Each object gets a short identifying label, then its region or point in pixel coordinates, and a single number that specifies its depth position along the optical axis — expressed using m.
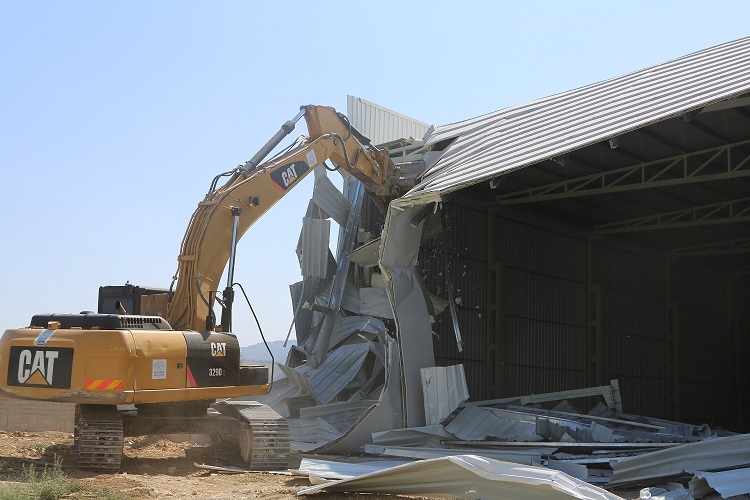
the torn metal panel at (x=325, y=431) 16.78
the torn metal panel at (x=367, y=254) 18.31
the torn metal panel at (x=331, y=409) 17.69
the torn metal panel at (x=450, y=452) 13.39
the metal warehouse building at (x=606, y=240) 15.58
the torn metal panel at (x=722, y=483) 9.76
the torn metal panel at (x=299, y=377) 18.44
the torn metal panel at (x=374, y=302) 18.89
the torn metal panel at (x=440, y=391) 15.62
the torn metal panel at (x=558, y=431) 15.36
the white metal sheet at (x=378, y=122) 21.81
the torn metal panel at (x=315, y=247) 20.05
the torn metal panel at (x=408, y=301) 15.62
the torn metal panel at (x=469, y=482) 8.23
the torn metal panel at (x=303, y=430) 17.30
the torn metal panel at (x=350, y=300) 19.55
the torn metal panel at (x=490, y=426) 15.59
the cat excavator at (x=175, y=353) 11.27
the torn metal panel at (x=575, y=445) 13.75
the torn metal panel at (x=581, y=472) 11.63
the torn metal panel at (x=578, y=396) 19.77
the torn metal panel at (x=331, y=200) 20.23
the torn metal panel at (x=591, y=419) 17.14
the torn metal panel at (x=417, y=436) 14.96
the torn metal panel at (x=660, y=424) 17.36
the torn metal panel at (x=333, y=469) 10.70
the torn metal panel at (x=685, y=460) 10.88
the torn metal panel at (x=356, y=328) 18.97
